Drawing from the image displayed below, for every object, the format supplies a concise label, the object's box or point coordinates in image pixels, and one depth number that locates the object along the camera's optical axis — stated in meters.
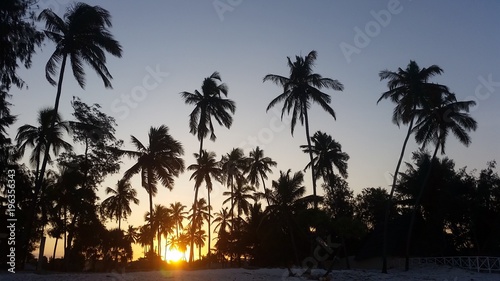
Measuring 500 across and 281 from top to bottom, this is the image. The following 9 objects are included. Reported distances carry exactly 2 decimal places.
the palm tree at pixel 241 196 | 50.28
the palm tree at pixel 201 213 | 61.43
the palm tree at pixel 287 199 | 38.41
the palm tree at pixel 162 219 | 65.69
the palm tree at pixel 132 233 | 71.72
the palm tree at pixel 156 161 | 35.38
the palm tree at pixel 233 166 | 49.91
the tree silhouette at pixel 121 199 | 51.16
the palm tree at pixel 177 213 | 73.81
